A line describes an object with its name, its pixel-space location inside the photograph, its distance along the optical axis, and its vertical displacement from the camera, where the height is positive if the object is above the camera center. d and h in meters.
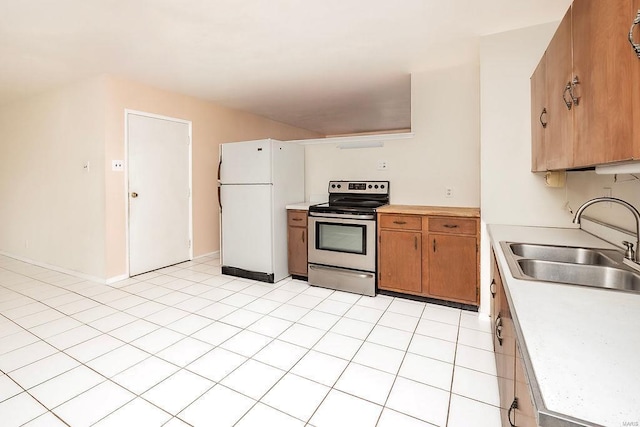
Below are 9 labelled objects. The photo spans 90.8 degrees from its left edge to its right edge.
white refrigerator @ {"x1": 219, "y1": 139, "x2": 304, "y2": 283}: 3.67 +0.07
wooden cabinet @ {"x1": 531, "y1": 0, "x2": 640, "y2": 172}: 0.89 +0.43
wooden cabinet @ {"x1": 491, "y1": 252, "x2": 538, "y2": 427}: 0.84 -0.57
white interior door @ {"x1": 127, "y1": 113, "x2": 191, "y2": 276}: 3.92 +0.24
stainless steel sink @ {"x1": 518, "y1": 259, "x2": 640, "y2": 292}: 1.35 -0.31
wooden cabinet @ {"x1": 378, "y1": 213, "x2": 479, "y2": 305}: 2.84 -0.46
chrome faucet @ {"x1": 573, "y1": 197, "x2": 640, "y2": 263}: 1.36 -0.06
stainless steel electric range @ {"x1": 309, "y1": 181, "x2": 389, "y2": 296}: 3.25 -0.36
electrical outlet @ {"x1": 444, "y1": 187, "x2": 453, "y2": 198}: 3.41 +0.17
